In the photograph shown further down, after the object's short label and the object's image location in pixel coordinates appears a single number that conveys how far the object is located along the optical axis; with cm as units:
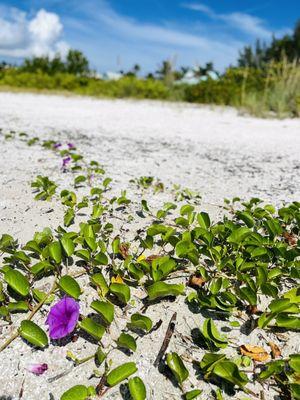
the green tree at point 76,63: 1734
